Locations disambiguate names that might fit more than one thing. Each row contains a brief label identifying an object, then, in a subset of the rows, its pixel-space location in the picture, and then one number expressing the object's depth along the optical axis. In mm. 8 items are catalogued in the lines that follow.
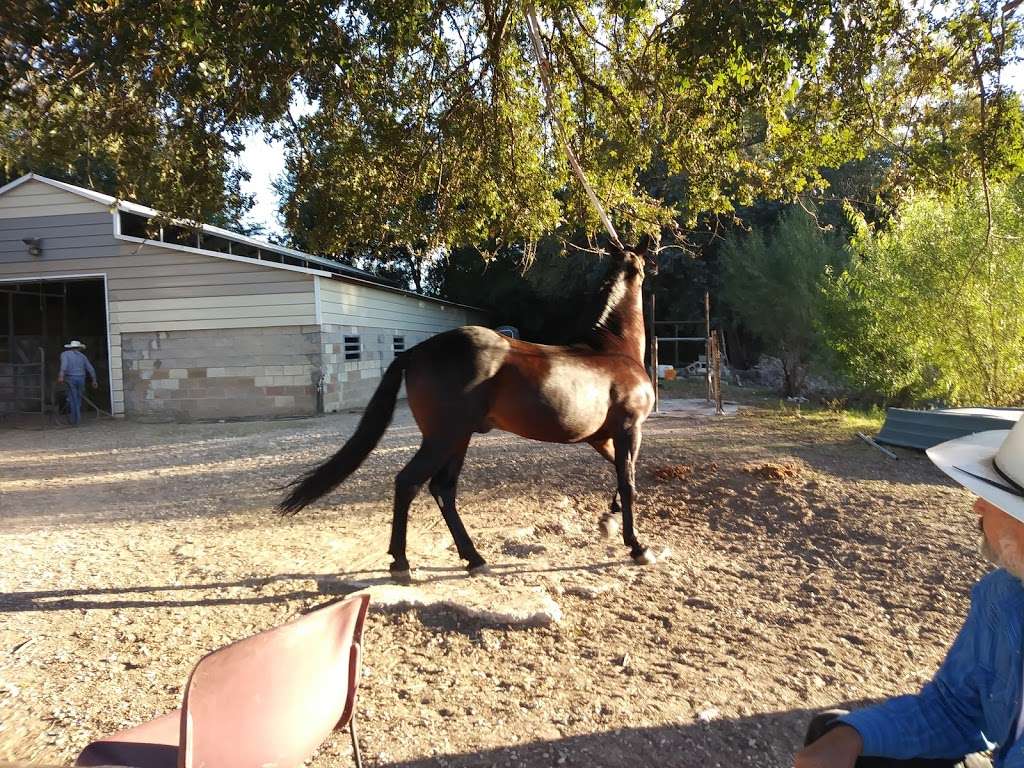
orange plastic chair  1287
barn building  13758
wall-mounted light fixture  14125
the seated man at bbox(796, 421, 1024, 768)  1406
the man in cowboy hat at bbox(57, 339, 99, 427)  13438
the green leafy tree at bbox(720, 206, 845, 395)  15484
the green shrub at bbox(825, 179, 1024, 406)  8391
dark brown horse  3992
